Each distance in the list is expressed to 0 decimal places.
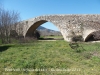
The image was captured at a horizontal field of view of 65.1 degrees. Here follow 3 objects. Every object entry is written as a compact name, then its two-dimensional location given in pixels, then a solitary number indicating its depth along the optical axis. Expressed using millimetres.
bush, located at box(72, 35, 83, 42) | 9119
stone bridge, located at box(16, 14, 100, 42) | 8601
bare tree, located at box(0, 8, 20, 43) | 8726
